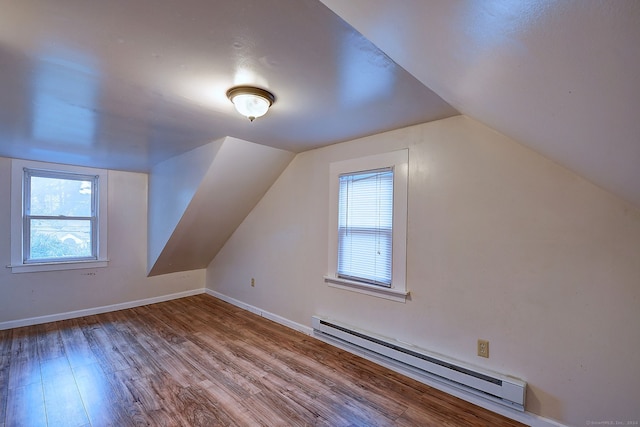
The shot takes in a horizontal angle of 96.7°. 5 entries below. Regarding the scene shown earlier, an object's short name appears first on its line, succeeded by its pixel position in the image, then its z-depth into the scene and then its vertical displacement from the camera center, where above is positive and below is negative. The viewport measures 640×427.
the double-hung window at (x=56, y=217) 3.37 -0.10
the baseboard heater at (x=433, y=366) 1.86 -1.16
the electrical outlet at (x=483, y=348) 2.01 -0.94
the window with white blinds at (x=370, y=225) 2.45 -0.11
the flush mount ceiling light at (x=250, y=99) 1.73 +0.70
